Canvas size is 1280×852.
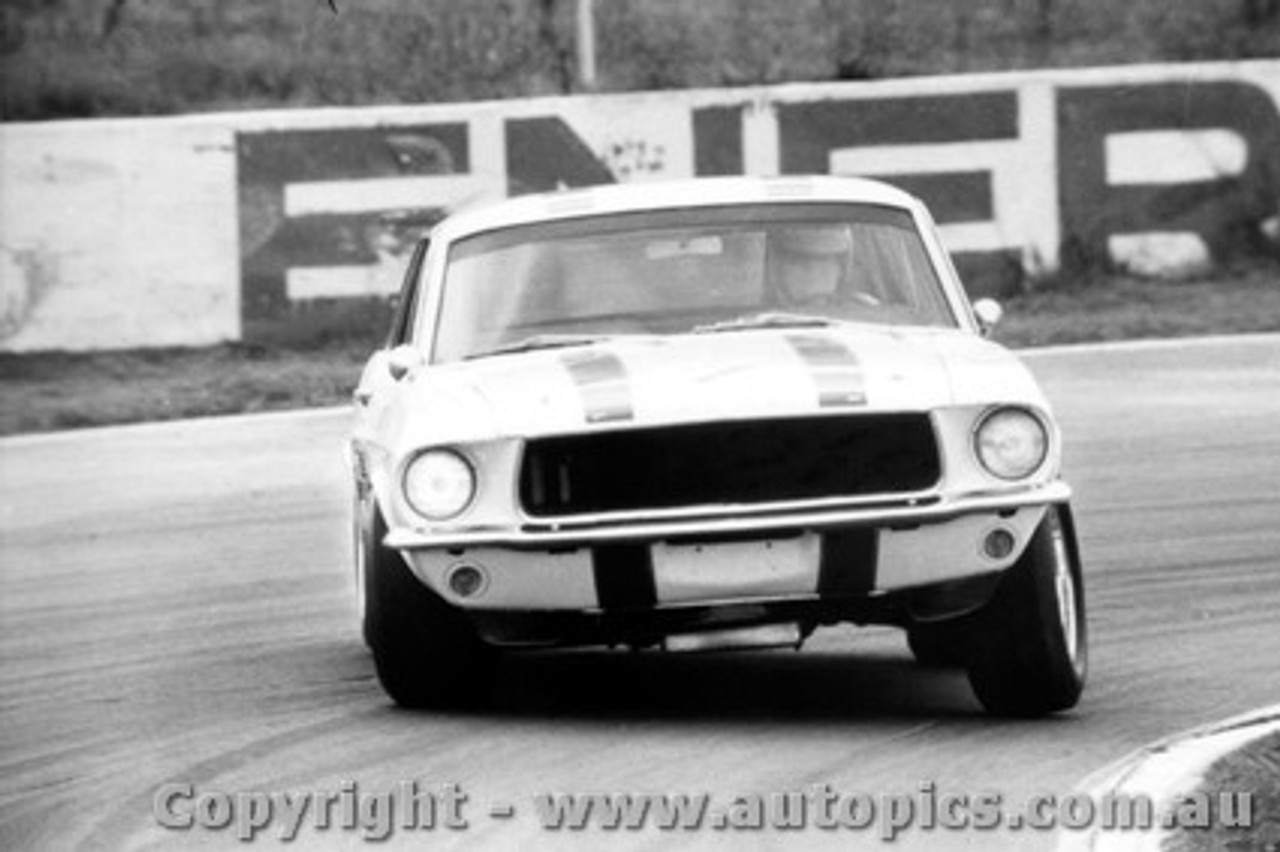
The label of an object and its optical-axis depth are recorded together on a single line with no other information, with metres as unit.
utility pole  47.75
